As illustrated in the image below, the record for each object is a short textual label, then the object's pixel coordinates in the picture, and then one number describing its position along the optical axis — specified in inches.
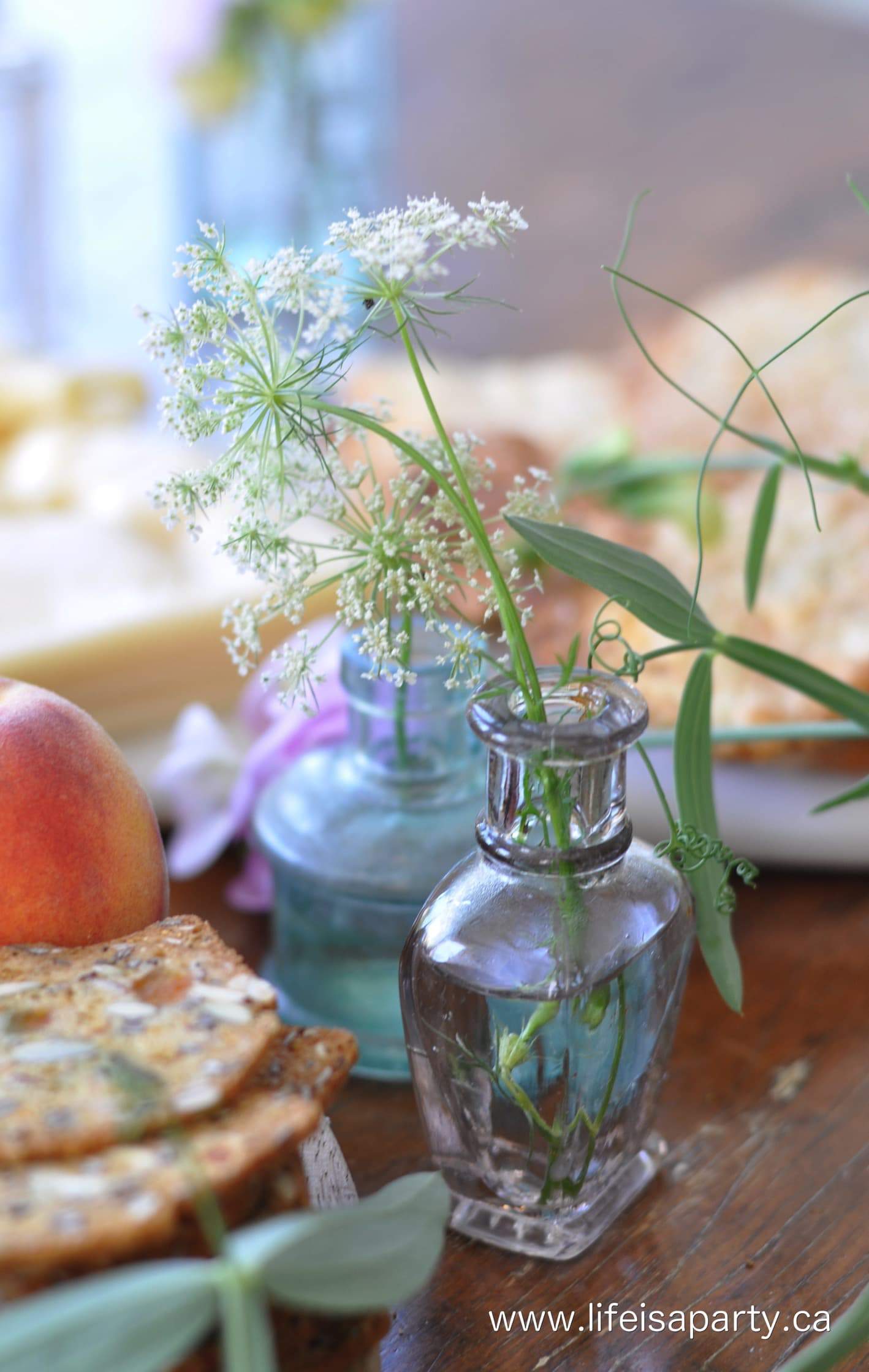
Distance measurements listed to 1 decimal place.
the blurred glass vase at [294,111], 59.7
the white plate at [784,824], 21.0
